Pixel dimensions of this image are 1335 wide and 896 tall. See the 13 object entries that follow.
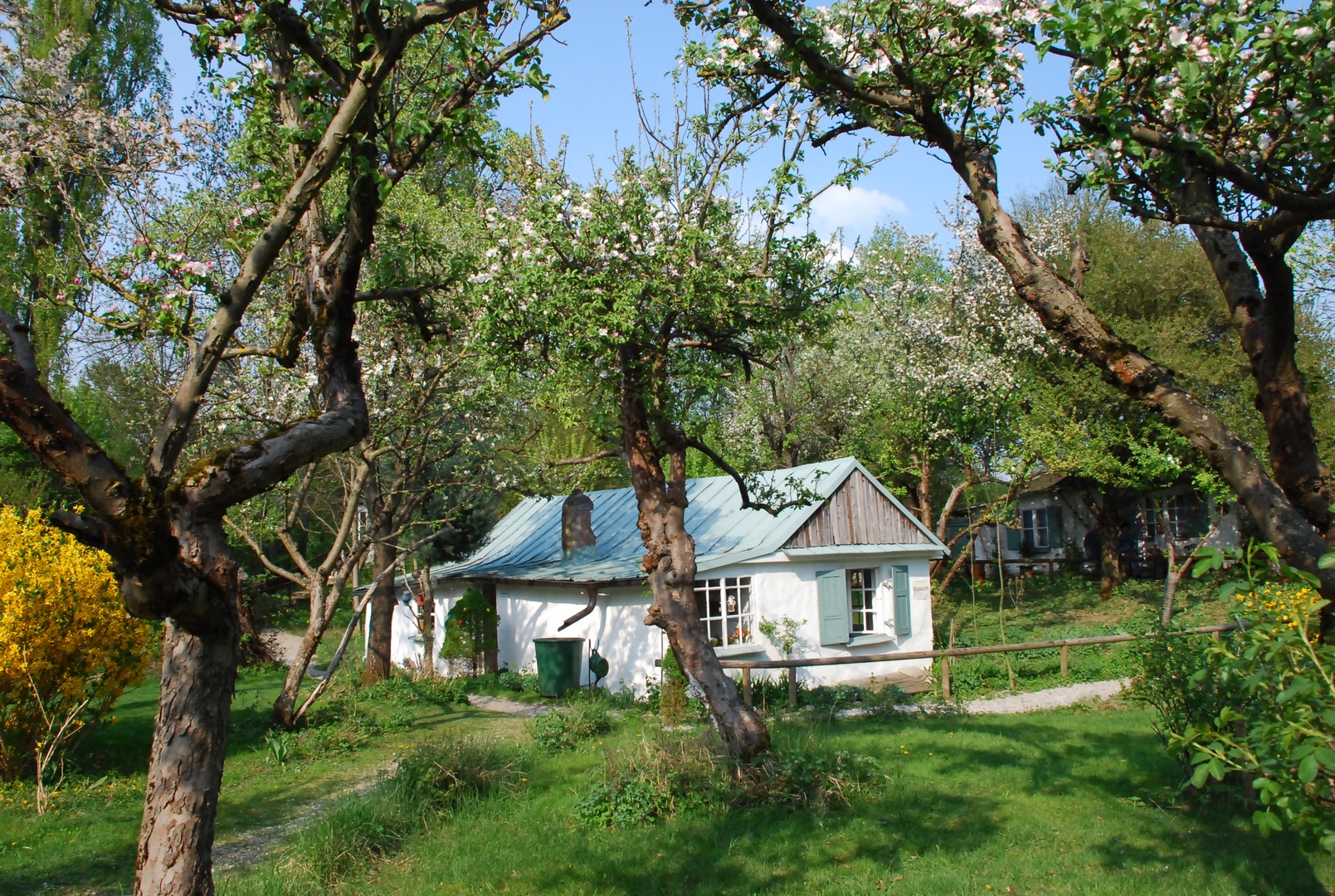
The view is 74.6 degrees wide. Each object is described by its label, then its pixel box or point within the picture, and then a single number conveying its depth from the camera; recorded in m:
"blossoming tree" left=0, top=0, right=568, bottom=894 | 3.22
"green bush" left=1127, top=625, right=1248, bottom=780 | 7.25
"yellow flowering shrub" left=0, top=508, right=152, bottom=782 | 9.12
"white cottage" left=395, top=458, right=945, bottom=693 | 16.19
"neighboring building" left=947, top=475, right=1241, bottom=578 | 28.14
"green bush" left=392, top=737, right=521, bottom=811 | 7.88
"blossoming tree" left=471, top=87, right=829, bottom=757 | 8.61
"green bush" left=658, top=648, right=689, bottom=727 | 12.37
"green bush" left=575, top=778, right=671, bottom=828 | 7.57
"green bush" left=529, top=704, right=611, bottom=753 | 10.92
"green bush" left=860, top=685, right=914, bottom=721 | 13.11
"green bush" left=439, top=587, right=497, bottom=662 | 18.75
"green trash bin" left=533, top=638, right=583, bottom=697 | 16.22
